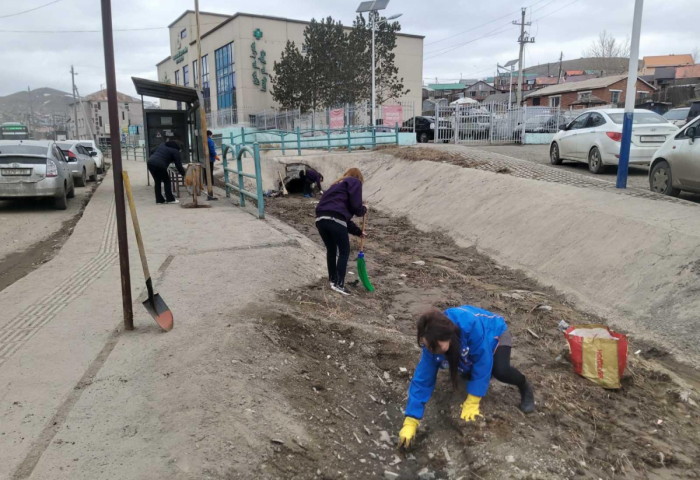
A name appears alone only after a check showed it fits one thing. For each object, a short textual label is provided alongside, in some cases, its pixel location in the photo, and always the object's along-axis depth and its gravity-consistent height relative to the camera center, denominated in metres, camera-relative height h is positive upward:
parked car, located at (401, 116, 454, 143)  24.53 +0.70
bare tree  66.14 +10.51
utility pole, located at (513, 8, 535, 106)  39.67 +8.60
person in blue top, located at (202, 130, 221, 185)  13.39 -0.26
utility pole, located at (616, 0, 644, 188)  8.02 +0.67
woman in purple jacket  5.49 -0.74
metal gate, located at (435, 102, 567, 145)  21.36 +0.77
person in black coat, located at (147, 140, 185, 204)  10.84 -0.39
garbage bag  3.79 -1.54
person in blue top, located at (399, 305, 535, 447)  3.00 -1.30
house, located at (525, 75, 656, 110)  43.75 +4.38
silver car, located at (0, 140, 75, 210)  10.70 -0.58
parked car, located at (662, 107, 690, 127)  19.44 +1.06
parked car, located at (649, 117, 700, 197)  7.62 -0.32
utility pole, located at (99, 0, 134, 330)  3.76 -0.09
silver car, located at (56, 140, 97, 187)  15.93 -0.60
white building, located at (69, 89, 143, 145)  88.44 +4.72
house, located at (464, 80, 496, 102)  79.31 +8.10
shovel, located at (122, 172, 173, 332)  4.00 -1.26
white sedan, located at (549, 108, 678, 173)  10.61 +0.12
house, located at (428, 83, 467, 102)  72.56 +7.85
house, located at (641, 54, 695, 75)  76.19 +12.26
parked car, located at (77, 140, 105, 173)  22.59 -0.54
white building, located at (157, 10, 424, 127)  38.91 +6.80
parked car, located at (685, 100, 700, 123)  17.02 +1.06
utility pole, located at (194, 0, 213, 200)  11.41 +0.02
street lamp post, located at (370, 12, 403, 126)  25.15 +6.25
